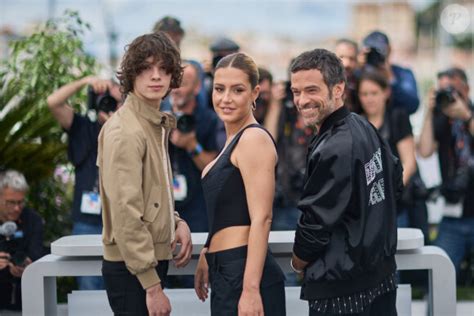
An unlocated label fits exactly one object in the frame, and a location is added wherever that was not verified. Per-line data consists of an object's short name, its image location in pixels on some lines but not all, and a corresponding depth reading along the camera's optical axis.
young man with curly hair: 2.85
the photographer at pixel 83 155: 4.68
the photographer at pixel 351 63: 5.18
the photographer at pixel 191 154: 4.78
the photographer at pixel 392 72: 5.45
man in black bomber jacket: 2.83
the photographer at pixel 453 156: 5.66
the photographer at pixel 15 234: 4.78
